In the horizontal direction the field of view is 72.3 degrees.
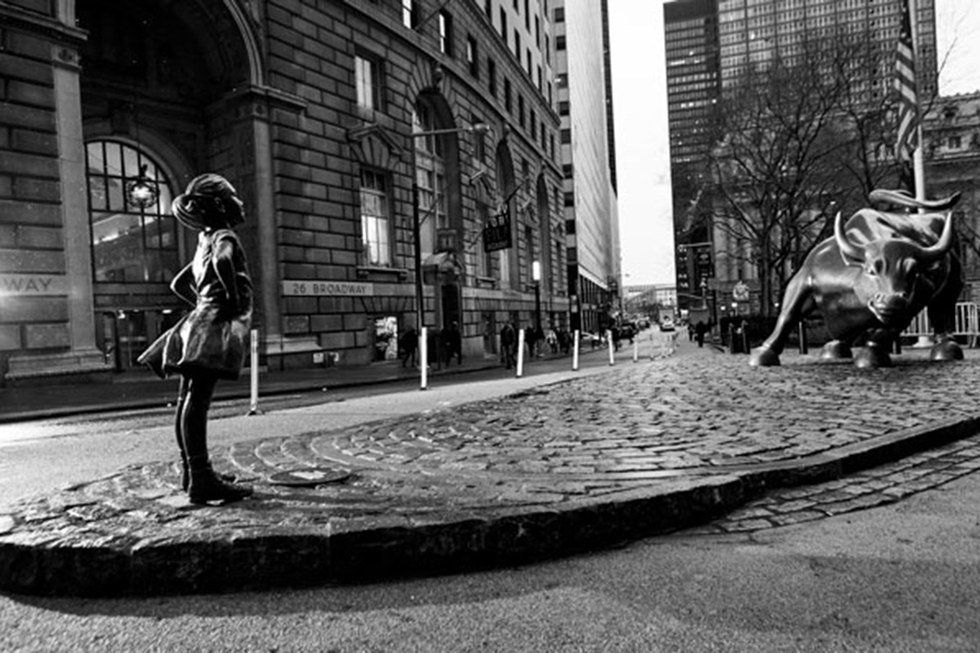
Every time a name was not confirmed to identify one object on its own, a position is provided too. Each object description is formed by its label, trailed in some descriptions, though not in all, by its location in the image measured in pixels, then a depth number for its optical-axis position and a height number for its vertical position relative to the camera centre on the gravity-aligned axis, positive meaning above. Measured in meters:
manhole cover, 3.79 -0.87
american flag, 15.38 +4.77
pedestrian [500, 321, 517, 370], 23.38 -0.83
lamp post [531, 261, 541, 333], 39.27 +2.43
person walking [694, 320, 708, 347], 35.64 -1.12
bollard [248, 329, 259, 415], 9.86 -0.69
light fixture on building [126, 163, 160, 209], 20.58 +4.49
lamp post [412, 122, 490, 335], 21.19 +2.74
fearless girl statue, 3.42 +0.01
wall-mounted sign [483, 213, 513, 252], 30.05 +3.89
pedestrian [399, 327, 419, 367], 22.44 -0.68
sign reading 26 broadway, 20.88 +1.29
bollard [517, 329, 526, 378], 16.95 -0.81
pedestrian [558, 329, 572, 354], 40.94 -1.51
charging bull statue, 8.37 +0.27
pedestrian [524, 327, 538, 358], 31.95 -0.99
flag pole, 15.96 +3.39
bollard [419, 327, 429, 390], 13.73 -0.73
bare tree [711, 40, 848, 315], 26.00 +6.83
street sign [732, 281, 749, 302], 34.53 +0.85
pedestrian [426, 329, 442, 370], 22.44 -0.72
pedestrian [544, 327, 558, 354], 37.25 -1.34
